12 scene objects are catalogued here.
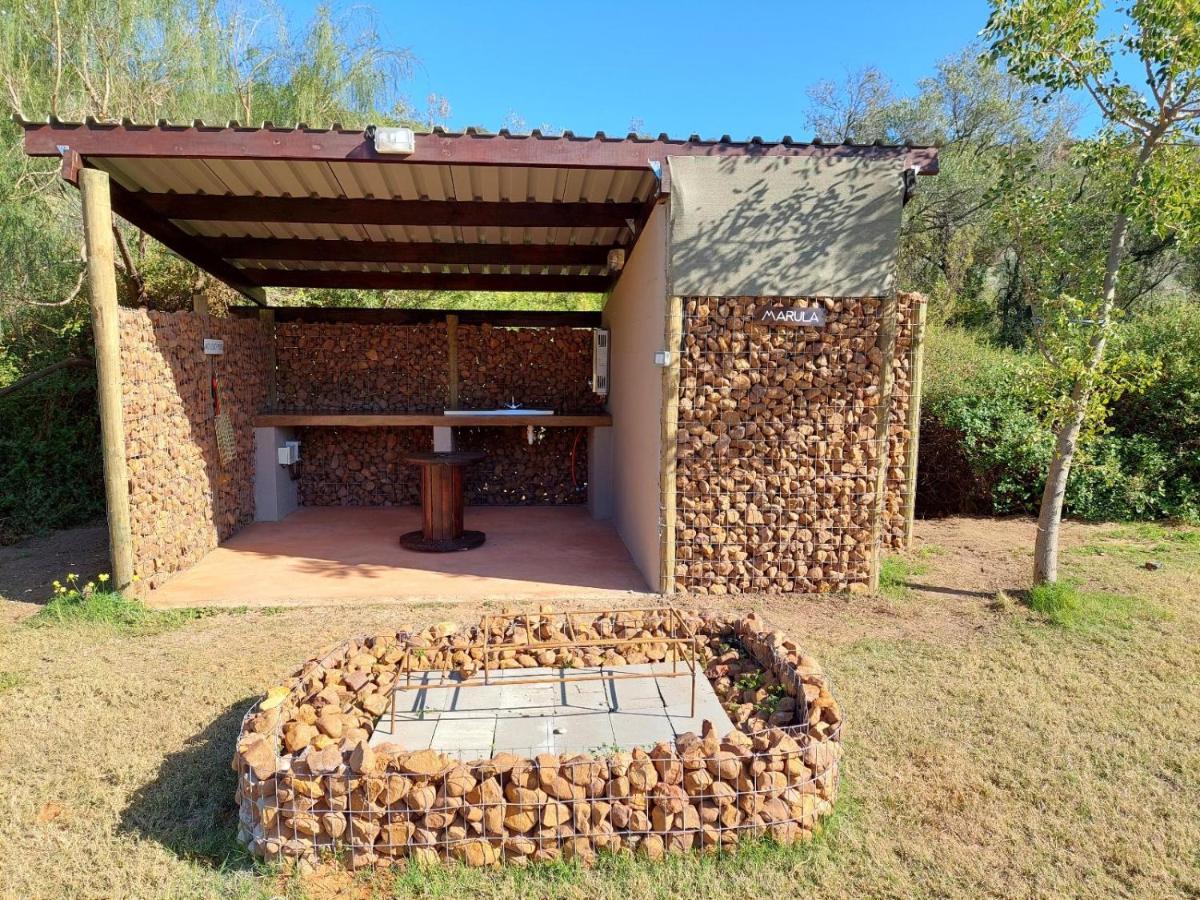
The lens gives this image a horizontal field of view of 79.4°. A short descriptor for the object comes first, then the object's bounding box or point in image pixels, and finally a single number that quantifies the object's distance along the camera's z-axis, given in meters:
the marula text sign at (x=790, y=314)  5.04
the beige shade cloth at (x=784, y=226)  4.96
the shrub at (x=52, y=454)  7.59
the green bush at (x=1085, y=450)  7.73
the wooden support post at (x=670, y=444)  5.01
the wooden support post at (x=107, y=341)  4.73
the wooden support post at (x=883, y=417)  5.07
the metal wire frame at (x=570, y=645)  3.24
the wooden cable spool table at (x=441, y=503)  6.68
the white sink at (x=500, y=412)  8.00
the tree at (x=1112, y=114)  4.37
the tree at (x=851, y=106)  15.10
